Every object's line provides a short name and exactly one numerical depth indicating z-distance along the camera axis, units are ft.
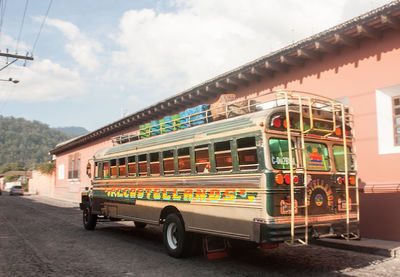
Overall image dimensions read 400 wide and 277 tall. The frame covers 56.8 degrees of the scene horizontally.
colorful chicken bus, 20.42
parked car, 167.73
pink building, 31.09
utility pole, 77.92
